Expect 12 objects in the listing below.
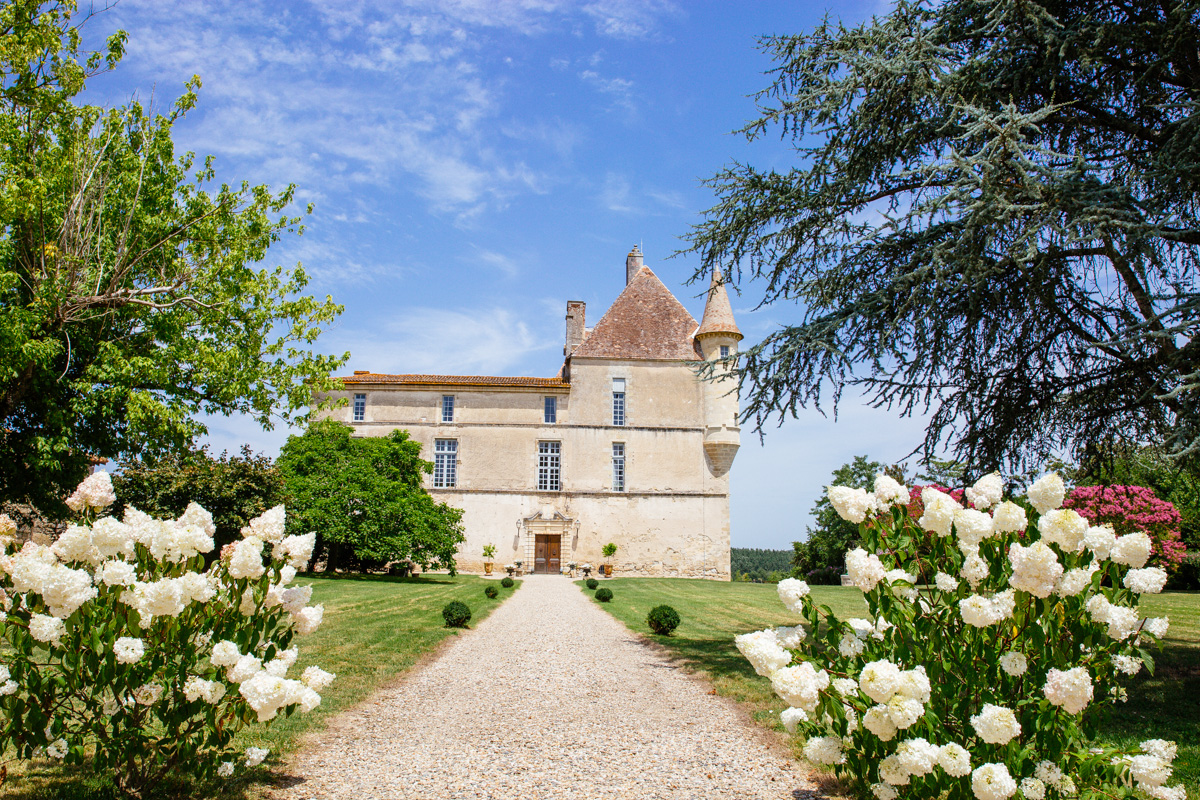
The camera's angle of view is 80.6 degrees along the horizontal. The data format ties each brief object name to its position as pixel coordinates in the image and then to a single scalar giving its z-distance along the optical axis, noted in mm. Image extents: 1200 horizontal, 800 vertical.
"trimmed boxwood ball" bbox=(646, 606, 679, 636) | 11773
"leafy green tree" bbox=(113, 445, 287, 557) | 19922
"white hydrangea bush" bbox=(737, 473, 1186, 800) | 3104
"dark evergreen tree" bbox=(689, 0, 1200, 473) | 6715
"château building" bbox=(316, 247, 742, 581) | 33312
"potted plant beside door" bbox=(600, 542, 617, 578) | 33062
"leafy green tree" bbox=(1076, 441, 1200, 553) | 8484
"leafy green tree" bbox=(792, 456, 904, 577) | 31562
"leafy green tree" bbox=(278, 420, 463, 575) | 25172
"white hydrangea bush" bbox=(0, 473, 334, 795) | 3400
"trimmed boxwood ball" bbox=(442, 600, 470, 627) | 12477
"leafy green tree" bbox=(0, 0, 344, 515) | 10953
